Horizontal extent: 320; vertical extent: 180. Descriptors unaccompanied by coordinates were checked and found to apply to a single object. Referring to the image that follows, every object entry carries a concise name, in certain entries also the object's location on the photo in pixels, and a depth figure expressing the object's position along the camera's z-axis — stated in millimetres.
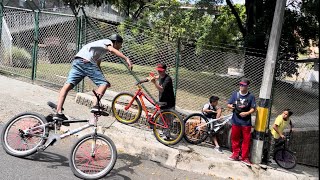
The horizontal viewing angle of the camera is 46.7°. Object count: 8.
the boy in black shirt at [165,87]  6758
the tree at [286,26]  16109
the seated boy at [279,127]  7559
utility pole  5926
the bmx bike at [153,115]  6590
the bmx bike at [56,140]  4711
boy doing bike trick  5383
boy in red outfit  6203
